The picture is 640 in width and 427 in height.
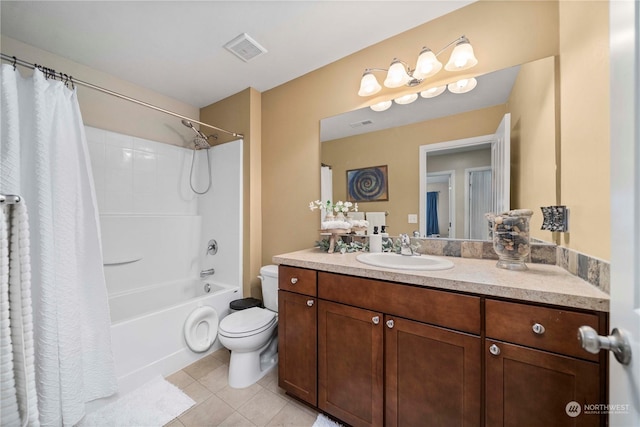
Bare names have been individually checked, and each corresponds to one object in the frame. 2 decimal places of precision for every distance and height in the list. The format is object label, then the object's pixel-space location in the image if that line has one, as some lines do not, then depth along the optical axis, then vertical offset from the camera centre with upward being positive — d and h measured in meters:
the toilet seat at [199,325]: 1.89 -0.97
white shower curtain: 1.22 -0.15
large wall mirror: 1.23 +0.42
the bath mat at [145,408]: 1.36 -1.21
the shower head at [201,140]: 2.53 +0.82
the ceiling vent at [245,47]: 1.68 +1.25
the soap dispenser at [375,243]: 1.64 -0.21
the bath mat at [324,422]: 1.32 -1.20
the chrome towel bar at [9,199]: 0.91 +0.06
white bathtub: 1.57 -0.88
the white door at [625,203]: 0.43 +0.02
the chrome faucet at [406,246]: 1.48 -0.21
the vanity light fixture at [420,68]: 1.34 +0.91
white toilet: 1.62 -0.92
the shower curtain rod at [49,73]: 1.30 +0.86
